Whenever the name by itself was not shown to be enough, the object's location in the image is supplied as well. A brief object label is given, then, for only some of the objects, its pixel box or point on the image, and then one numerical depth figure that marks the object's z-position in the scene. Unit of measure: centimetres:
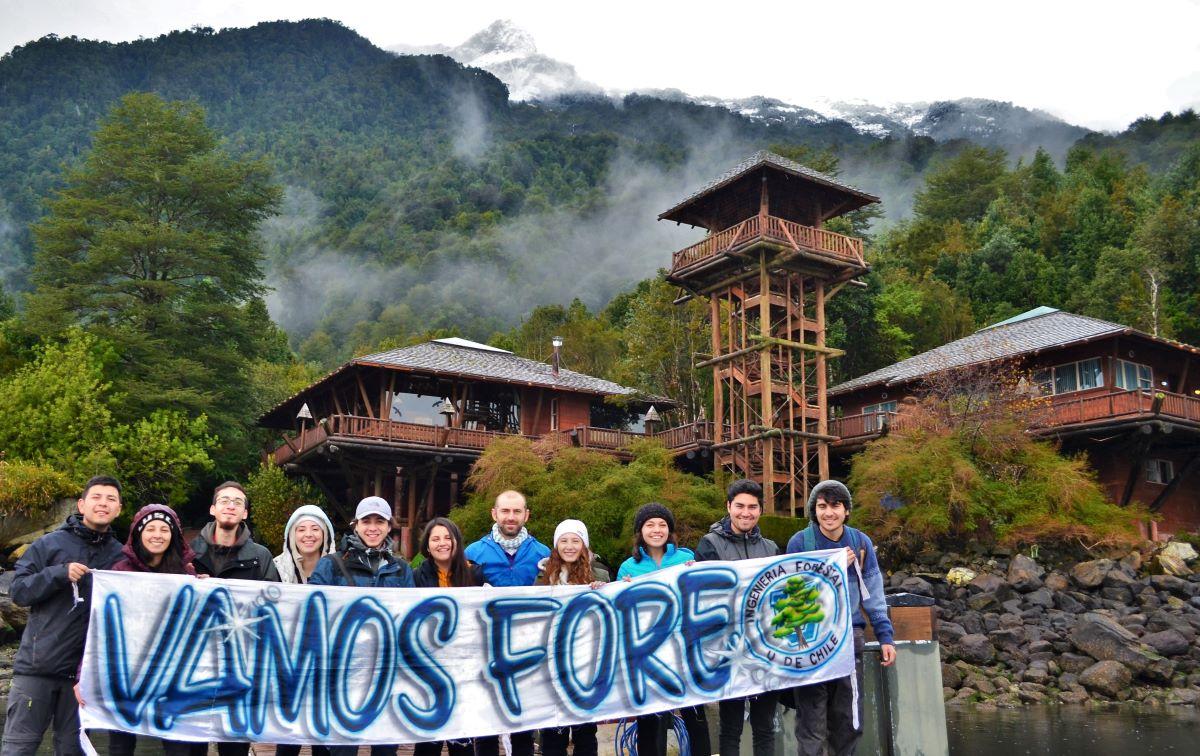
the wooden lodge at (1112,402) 2728
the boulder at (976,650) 2180
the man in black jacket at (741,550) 700
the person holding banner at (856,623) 684
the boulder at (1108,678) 1991
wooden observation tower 3123
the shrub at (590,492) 2734
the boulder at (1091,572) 2433
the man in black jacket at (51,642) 602
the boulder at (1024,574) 2442
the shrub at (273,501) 3416
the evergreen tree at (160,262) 3588
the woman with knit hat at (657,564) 721
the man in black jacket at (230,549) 652
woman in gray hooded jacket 718
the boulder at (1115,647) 2053
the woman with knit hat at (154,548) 630
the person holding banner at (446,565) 703
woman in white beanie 709
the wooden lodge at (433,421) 3114
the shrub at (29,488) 2864
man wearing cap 679
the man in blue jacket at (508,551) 743
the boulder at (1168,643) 2133
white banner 625
